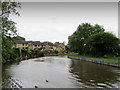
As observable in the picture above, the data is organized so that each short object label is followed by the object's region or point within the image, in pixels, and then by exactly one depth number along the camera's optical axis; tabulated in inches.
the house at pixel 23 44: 3139.8
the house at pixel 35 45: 3448.1
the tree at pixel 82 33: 2031.3
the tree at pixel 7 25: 474.7
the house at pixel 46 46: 3696.4
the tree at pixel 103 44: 1465.3
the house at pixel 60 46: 4278.8
